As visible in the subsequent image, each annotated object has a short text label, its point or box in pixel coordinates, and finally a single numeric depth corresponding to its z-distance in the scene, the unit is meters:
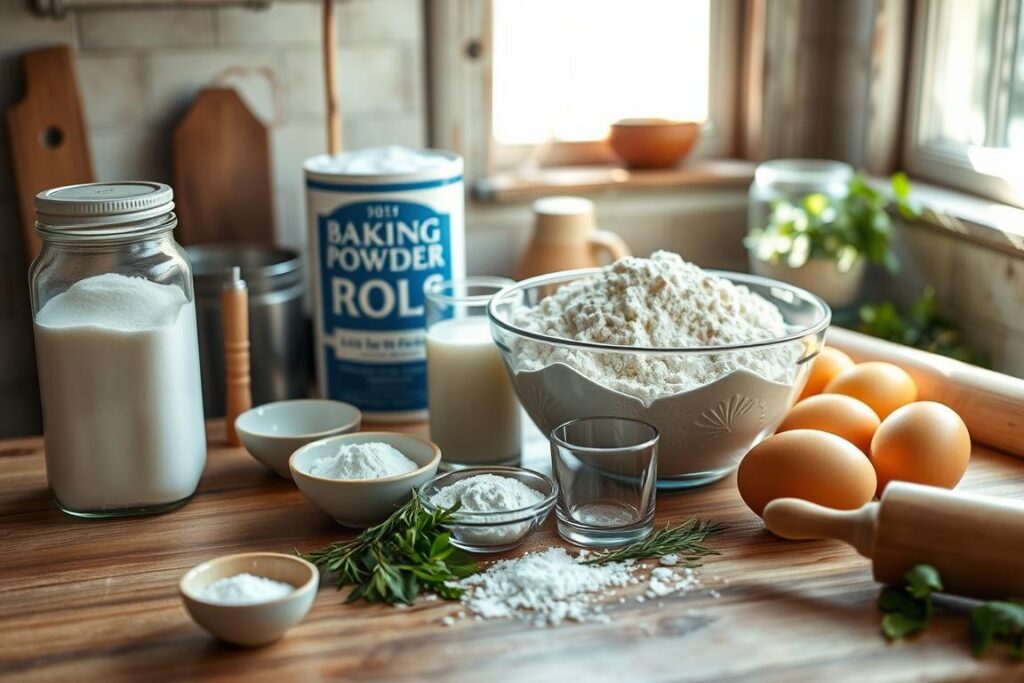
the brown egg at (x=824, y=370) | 1.38
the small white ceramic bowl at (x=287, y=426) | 1.22
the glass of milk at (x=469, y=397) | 1.28
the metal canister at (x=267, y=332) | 1.55
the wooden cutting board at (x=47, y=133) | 1.64
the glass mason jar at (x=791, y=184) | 1.81
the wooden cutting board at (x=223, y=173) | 1.72
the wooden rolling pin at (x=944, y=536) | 0.92
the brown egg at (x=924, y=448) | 1.11
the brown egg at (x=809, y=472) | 1.05
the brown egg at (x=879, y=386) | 1.29
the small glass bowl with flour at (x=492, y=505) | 1.03
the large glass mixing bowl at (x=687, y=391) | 1.11
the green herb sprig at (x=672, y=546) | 1.04
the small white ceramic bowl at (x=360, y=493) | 1.07
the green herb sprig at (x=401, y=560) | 0.98
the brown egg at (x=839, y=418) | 1.21
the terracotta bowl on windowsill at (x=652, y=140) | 1.96
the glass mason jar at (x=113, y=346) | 1.07
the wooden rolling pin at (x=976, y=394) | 1.24
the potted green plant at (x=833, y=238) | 1.75
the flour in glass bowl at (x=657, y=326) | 1.12
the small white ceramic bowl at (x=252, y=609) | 0.88
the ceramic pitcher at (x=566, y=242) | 1.67
